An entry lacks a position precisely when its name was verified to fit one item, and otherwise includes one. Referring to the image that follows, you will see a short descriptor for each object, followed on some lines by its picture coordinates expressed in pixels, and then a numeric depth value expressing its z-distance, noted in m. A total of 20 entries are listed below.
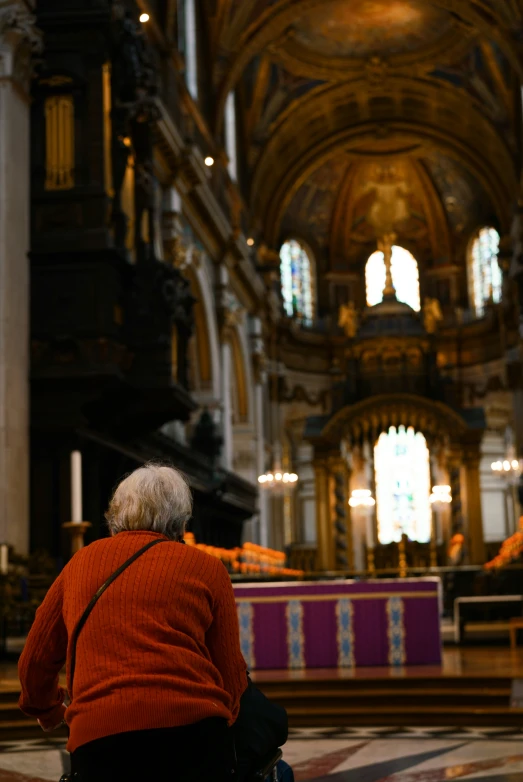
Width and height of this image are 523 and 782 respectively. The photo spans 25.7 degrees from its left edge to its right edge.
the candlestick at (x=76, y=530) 9.39
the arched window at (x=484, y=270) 34.25
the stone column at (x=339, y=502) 29.19
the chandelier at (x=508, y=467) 25.05
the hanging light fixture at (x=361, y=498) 28.62
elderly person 2.51
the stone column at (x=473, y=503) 28.44
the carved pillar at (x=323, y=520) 28.78
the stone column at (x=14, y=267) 11.74
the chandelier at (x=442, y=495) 28.09
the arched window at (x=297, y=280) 35.16
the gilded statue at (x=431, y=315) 32.81
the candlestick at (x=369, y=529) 32.66
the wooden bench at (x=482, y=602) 13.31
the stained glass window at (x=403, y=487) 31.56
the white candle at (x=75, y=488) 9.34
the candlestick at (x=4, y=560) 10.18
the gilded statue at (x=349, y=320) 32.41
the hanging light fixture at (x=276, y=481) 27.11
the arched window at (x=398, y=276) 36.50
